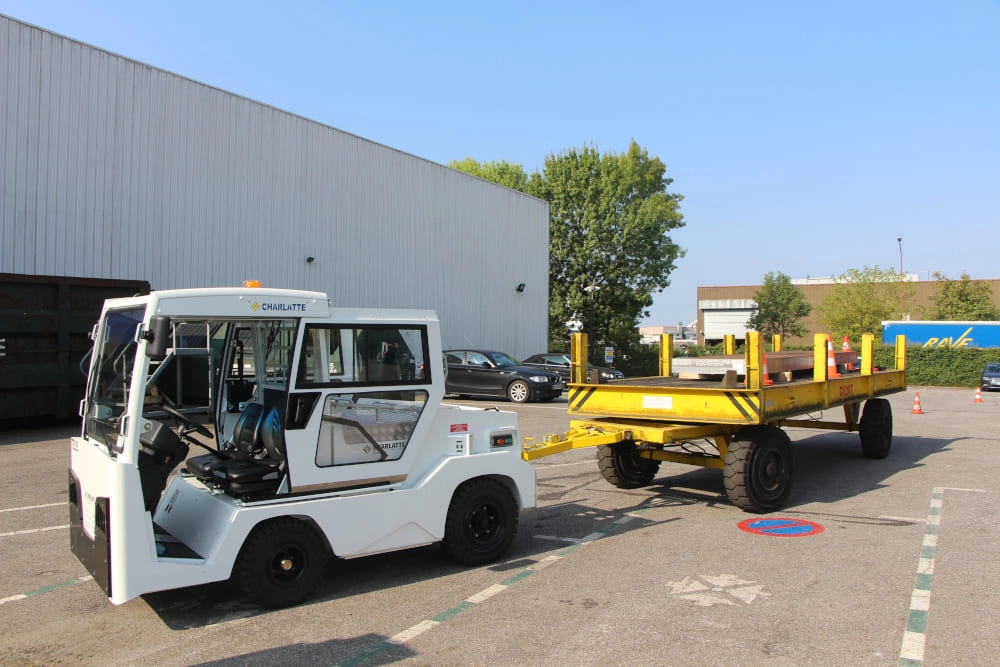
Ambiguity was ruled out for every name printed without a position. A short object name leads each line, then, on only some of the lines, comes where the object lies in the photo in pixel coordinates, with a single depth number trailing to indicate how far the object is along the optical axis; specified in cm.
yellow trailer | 728
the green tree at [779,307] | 5603
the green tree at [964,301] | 5266
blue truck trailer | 3800
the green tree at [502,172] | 5256
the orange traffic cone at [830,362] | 898
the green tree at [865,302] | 5216
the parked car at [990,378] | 3045
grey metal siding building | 1414
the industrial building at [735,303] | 7275
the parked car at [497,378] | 2050
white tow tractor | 448
